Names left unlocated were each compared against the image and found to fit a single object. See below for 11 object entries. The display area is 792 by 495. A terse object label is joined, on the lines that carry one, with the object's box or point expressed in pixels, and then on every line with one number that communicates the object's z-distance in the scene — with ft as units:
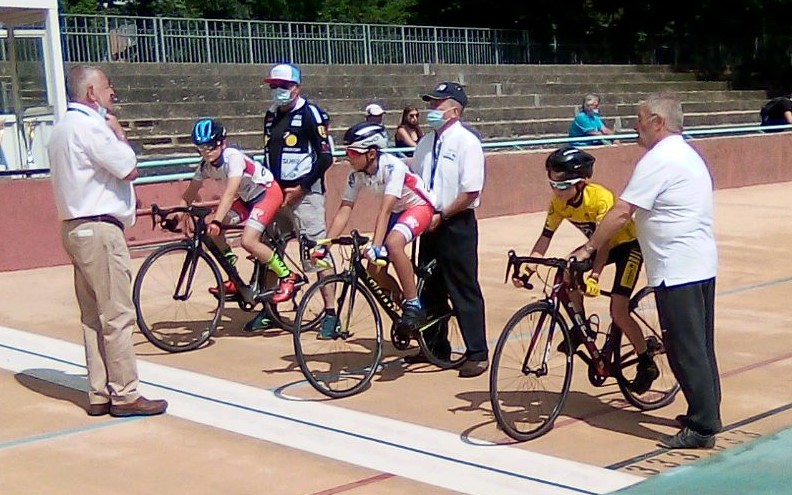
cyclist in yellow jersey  19.76
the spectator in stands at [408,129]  48.44
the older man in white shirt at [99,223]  19.90
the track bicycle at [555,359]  18.90
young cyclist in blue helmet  25.22
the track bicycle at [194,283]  25.31
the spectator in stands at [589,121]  55.21
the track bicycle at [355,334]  21.94
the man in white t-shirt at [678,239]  17.97
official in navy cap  22.54
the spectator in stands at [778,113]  67.87
